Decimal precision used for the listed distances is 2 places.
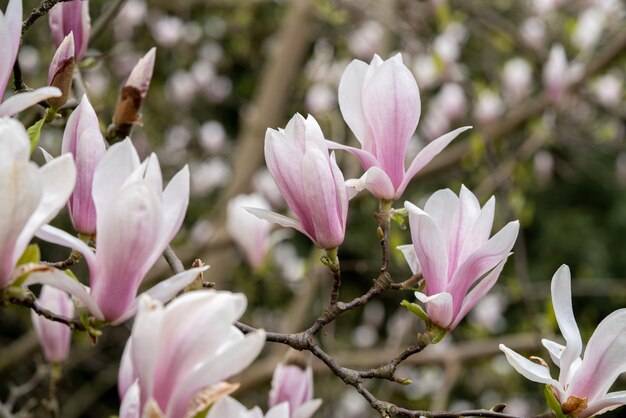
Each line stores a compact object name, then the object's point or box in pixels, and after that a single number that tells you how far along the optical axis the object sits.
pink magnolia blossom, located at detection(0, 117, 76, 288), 1.37
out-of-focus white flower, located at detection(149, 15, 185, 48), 5.24
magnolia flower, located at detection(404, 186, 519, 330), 1.48
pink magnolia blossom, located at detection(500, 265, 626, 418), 1.48
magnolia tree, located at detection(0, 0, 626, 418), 1.37
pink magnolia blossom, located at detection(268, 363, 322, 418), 1.63
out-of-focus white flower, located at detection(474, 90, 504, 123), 3.76
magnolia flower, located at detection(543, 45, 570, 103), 3.40
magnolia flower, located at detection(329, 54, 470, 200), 1.51
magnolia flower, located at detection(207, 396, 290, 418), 1.40
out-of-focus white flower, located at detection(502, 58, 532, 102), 4.62
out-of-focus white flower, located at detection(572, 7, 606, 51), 4.20
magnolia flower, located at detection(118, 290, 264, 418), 1.36
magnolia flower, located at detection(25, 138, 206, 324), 1.40
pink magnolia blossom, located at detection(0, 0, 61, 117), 1.41
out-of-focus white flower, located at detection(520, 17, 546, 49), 5.04
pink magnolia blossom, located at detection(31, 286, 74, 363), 1.72
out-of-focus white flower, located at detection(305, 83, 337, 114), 5.21
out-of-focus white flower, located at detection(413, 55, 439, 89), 4.14
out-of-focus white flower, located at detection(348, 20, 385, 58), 4.83
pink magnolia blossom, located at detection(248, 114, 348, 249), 1.48
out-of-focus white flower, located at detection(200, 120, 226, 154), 5.63
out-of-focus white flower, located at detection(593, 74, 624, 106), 4.80
